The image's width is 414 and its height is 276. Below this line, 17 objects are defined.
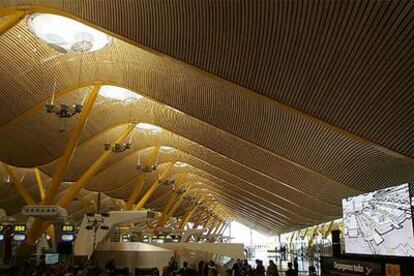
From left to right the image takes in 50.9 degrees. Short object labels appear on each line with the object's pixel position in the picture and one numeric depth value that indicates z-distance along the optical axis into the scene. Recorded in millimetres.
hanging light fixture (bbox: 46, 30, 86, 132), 15383
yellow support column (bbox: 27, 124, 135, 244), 23595
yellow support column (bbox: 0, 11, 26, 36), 14141
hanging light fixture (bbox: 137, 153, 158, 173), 29105
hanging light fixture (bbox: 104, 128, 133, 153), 22484
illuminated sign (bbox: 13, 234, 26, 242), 37156
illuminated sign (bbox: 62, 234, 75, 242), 35475
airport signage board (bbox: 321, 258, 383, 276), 14086
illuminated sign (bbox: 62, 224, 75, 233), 36331
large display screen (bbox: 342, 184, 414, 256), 14383
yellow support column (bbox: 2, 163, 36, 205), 30719
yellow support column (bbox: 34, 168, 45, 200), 35322
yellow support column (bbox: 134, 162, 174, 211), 39125
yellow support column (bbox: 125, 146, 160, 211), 35069
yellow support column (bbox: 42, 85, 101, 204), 21625
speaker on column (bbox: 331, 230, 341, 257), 21125
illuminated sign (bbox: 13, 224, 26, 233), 37841
